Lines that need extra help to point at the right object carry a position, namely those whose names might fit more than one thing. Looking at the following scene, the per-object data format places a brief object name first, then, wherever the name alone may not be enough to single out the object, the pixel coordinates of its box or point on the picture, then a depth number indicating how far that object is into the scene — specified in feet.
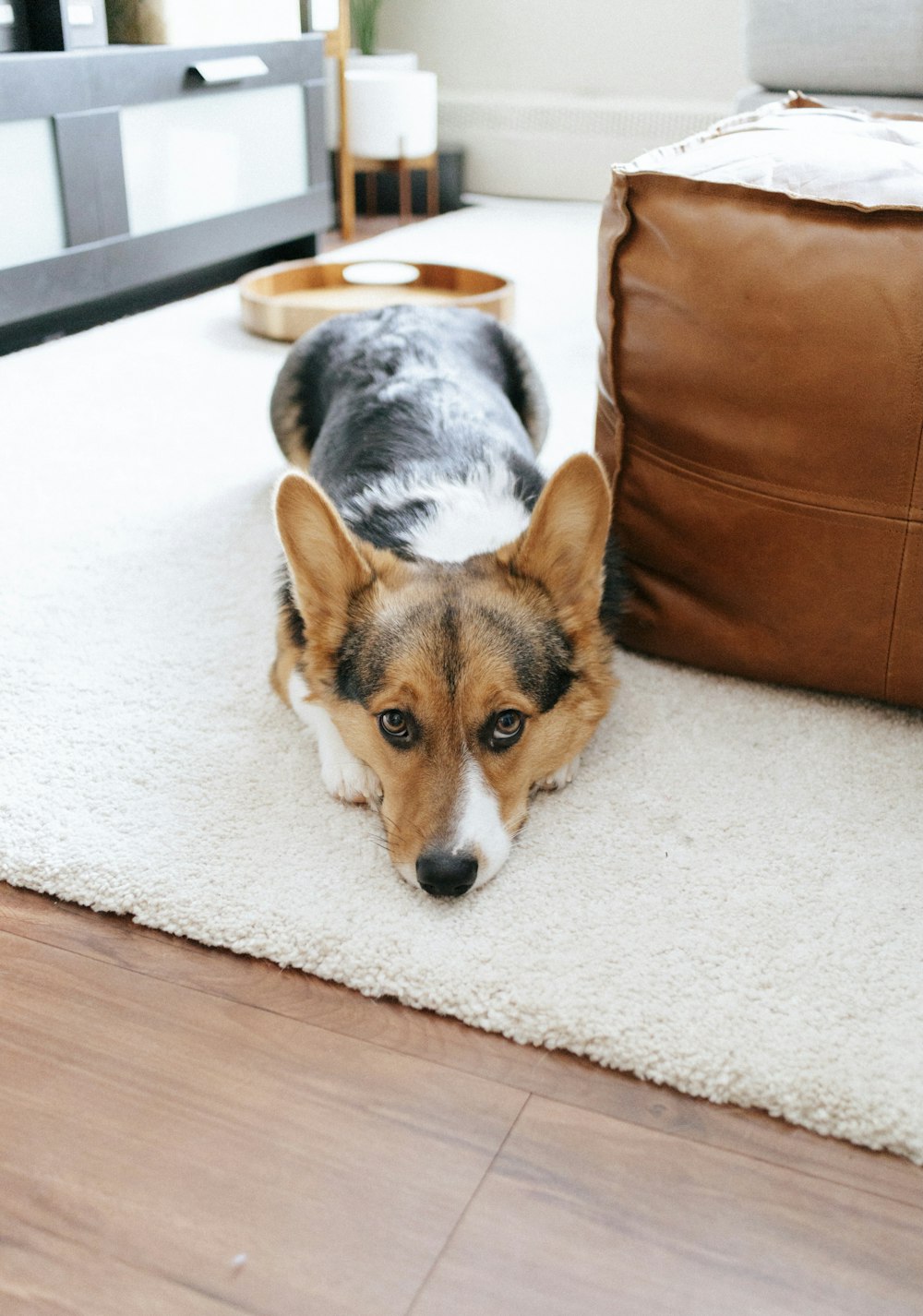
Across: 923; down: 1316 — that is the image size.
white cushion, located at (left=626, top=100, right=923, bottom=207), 6.39
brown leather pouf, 5.91
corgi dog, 5.35
